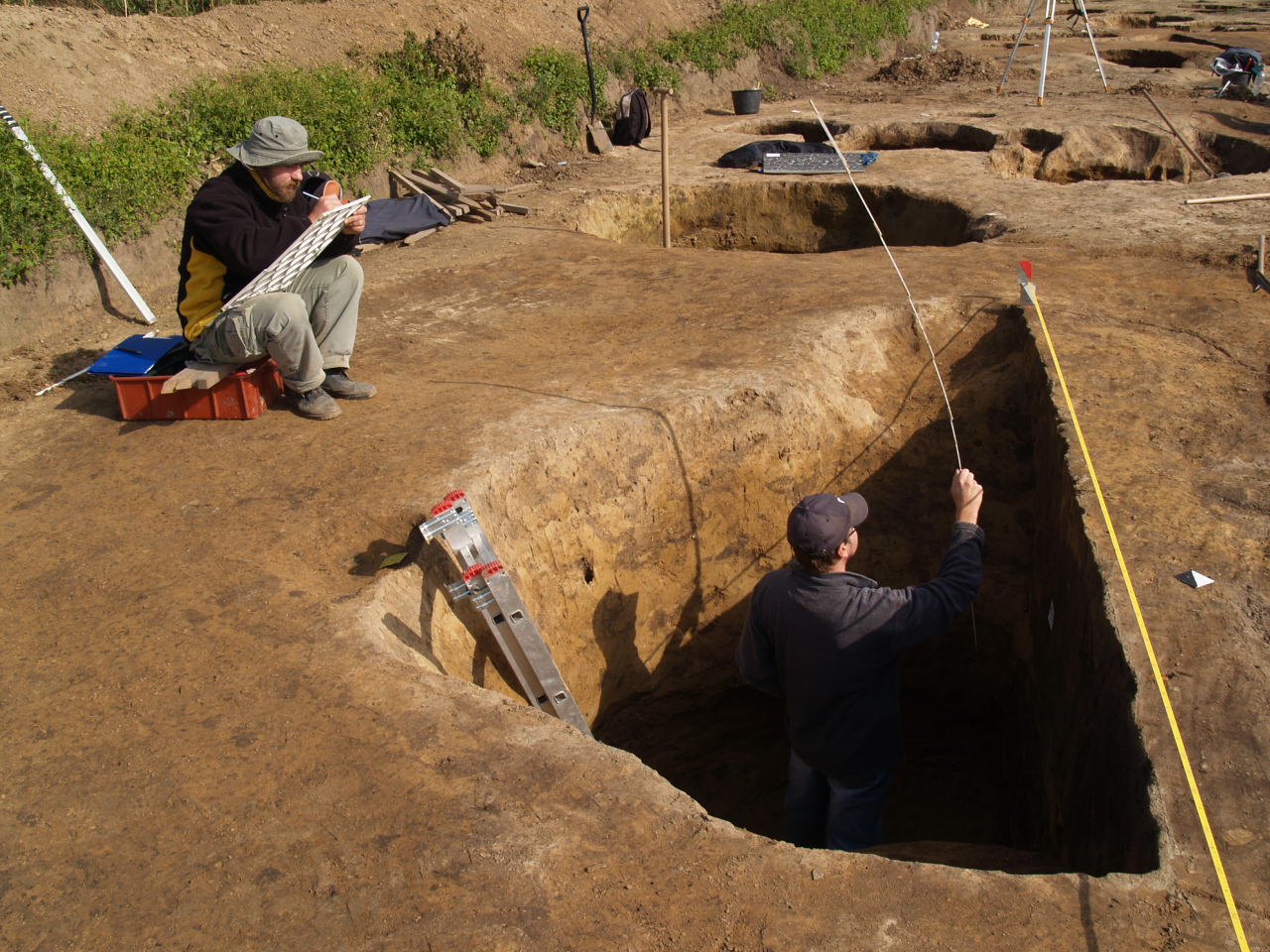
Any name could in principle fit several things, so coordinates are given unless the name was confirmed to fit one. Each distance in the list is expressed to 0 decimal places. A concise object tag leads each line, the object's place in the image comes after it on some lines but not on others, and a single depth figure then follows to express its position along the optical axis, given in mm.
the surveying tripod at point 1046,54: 12164
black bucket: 14062
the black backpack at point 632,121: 12125
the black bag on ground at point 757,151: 10867
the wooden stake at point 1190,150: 9836
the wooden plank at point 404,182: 9289
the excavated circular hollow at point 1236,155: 10195
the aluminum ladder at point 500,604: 3875
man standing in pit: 3590
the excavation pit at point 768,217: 9555
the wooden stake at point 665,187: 8117
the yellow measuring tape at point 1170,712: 2488
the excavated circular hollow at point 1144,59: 17078
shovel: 11742
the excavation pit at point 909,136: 11602
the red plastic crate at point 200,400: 5031
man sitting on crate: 4816
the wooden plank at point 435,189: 9109
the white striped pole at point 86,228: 6906
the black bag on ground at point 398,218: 8266
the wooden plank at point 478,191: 9164
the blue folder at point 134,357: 5090
